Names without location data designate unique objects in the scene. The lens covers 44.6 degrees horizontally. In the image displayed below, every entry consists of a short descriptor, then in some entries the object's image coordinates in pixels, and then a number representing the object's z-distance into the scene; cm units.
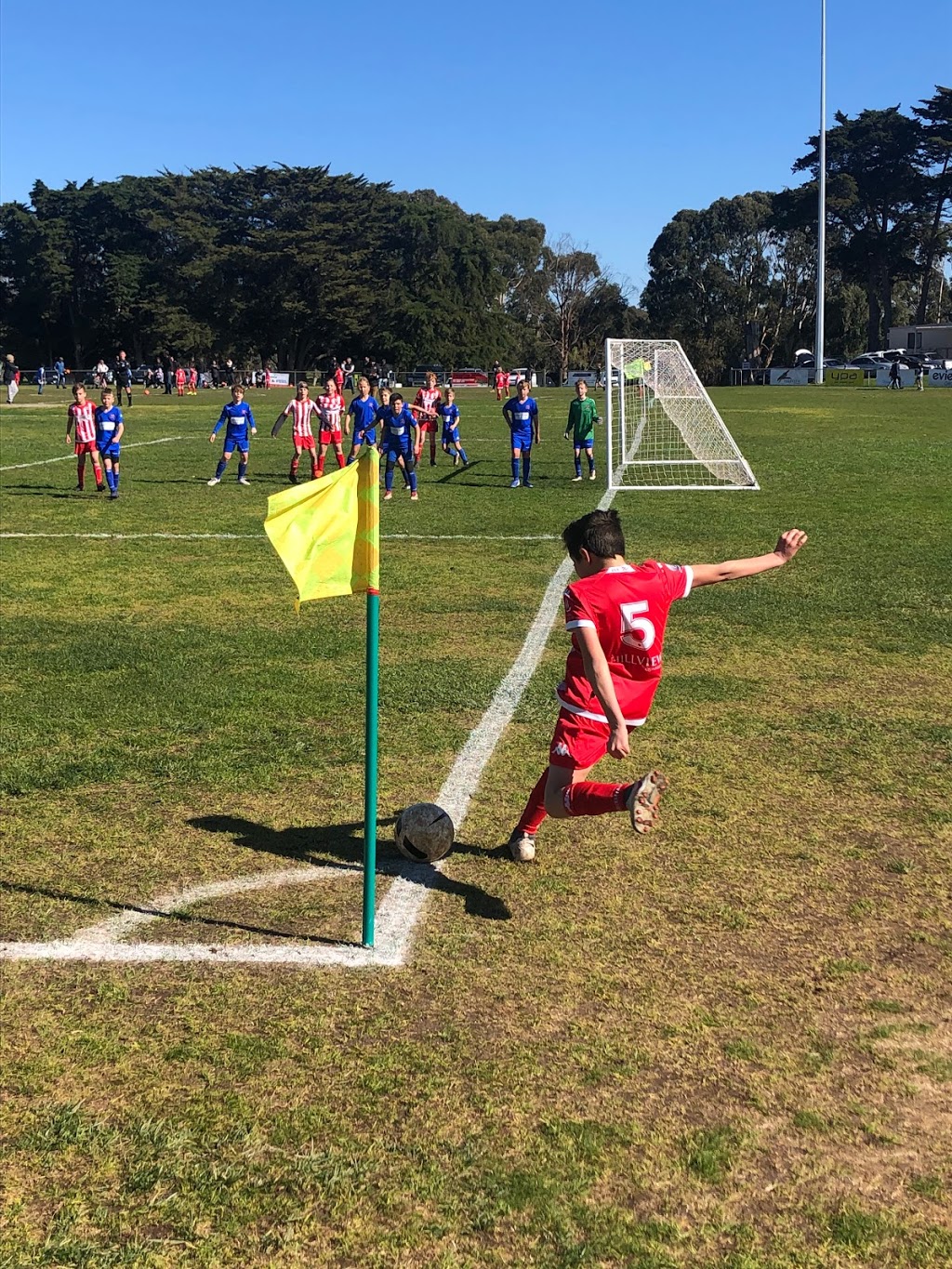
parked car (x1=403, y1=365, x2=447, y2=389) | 7926
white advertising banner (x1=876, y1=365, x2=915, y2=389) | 6951
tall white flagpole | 6844
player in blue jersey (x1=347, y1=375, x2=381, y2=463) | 2230
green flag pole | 464
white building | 9362
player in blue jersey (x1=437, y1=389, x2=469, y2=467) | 2622
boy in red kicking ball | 487
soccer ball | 557
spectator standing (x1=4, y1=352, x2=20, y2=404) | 5428
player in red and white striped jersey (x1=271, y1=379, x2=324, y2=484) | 2341
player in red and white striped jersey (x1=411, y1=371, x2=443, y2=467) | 2517
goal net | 2219
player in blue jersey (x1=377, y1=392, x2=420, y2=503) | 2016
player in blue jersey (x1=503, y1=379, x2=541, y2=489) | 2116
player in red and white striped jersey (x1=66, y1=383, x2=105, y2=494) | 2023
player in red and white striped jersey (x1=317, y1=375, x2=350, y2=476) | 2384
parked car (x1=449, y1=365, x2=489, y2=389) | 8069
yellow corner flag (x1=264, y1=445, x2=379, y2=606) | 457
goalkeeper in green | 2225
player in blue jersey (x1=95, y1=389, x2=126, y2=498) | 1988
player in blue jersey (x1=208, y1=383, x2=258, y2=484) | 2193
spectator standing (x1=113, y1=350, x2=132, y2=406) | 6291
